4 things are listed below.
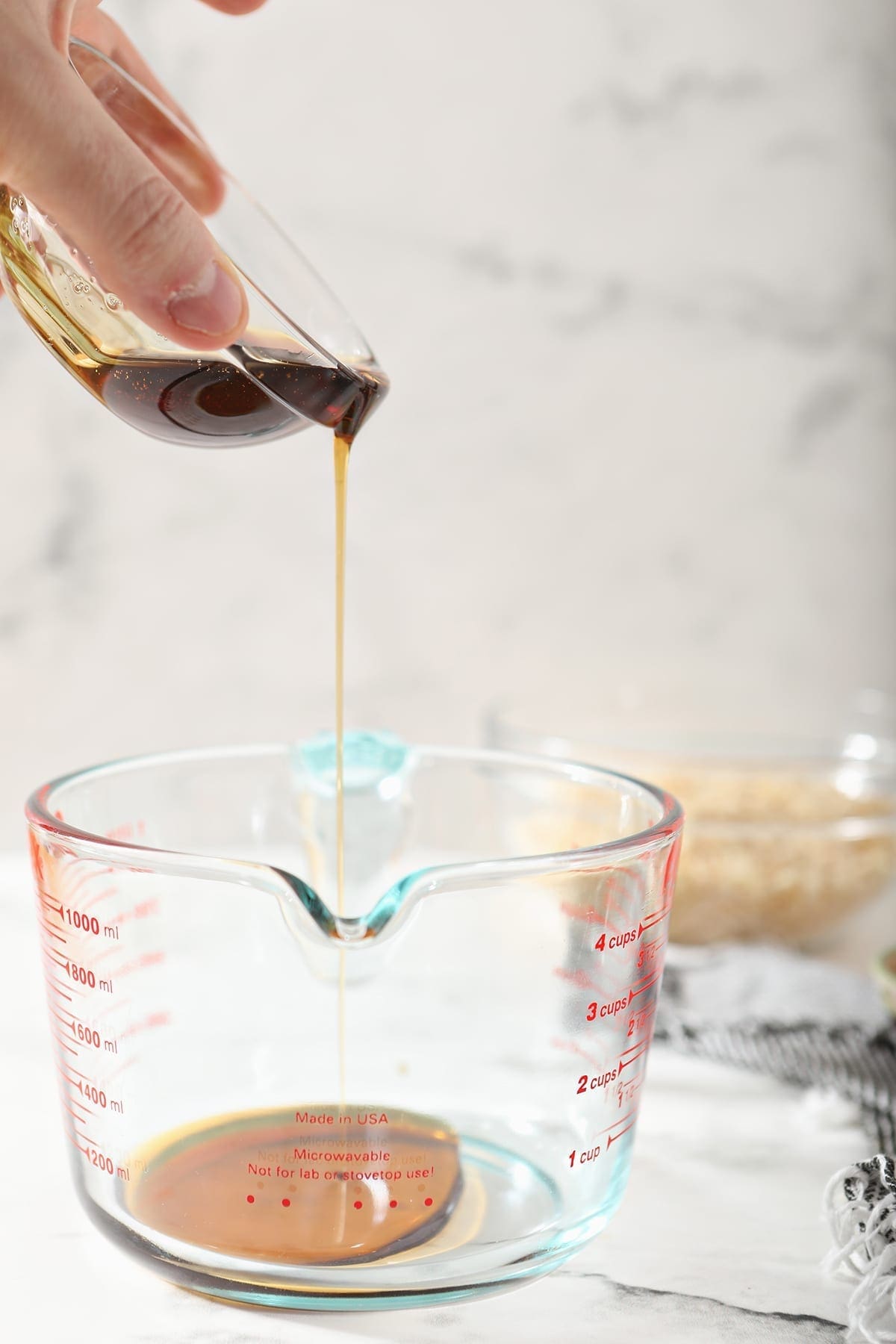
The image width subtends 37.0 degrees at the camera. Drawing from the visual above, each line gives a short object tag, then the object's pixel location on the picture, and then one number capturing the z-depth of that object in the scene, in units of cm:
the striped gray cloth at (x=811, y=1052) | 76
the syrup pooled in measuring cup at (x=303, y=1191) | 52
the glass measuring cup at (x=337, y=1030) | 52
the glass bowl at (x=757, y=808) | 101
